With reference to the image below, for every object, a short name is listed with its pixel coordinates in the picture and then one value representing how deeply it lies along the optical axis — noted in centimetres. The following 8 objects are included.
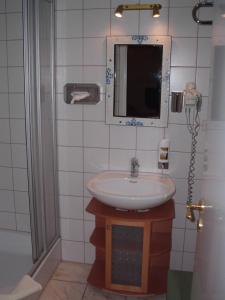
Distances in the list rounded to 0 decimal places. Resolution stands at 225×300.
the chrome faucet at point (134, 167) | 202
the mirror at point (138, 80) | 191
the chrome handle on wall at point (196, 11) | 155
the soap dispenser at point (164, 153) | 197
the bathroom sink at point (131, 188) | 165
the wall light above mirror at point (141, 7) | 177
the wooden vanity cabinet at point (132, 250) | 179
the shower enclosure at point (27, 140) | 181
